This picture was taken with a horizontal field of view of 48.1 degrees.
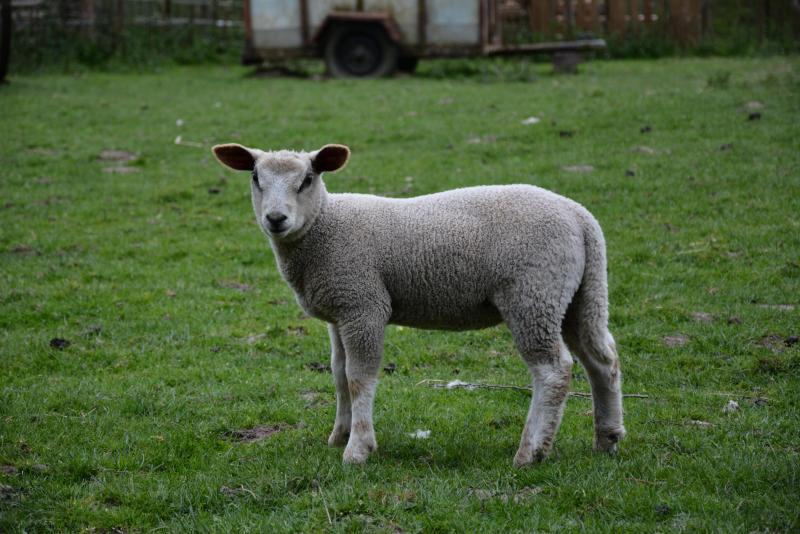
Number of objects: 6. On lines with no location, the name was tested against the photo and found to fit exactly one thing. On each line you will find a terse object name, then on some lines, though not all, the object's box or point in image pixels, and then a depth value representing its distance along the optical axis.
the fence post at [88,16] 25.55
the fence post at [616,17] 25.62
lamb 5.33
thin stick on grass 6.76
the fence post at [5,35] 18.84
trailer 21.72
